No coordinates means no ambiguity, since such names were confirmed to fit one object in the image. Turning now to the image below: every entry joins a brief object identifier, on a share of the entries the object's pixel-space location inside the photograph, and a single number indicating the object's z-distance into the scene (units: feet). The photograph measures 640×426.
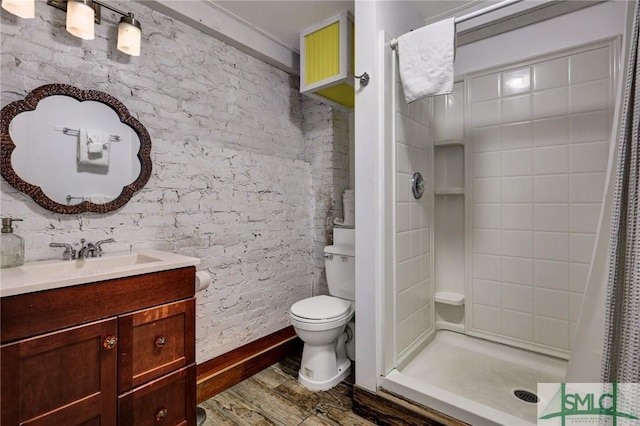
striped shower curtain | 3.35
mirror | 4.53
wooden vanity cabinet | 3.42
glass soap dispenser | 4.20
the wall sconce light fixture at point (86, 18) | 4.28
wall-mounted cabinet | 6.91
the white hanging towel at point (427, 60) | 5.12
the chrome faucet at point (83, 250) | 4.88
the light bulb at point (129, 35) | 5.14
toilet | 6.30
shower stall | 5.92
